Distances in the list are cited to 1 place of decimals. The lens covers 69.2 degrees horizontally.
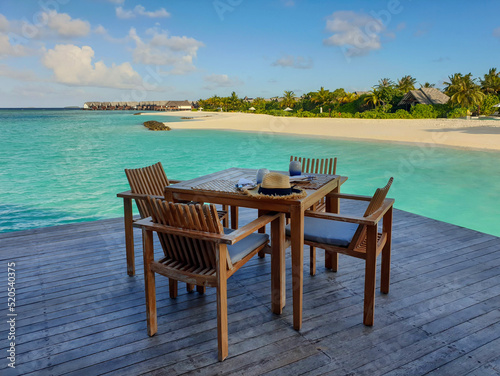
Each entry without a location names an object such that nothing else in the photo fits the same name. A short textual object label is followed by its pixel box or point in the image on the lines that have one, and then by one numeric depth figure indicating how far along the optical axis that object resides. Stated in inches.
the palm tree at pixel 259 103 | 2085.4
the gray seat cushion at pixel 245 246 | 82.3
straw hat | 83.9
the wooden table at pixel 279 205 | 82.6
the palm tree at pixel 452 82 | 1246.4
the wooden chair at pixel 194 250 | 70.9
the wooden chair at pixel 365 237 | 85.7
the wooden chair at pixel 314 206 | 113.8
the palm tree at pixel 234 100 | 2527.1
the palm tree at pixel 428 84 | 1861.5
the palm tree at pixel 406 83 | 1703.1
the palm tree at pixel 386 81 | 1759.6
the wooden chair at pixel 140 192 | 112.0
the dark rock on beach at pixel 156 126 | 1281.6
